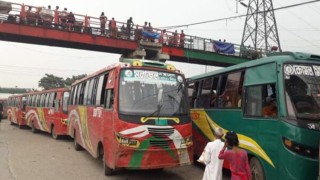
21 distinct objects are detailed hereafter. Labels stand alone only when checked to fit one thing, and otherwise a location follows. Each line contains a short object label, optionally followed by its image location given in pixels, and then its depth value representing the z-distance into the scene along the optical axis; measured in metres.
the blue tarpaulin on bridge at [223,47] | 23.46
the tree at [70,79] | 47.42
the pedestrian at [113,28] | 19.28
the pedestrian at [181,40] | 21.88
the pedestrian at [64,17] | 17.64
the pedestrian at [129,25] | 19.68
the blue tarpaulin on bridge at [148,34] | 20.03
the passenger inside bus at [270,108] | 4.90
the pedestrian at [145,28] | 20.04
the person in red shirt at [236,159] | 3.91
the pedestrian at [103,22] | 18.66
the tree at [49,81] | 49.50
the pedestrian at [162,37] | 20.72
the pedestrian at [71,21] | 18.05
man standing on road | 4.47
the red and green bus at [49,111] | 12.79
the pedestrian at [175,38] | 21.50
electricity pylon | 29.52
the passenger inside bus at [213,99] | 6.96
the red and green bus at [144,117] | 5.65
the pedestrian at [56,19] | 17.66
